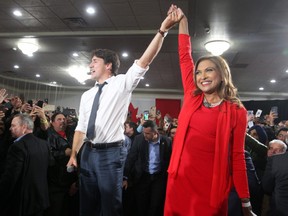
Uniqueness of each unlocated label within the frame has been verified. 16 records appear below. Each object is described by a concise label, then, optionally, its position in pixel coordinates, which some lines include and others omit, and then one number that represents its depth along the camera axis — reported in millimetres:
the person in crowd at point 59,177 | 2828
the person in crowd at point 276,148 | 2862
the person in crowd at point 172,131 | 4133
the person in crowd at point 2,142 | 2703
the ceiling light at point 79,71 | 7924
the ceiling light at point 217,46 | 5252
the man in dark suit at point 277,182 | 2205
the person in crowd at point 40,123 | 2981
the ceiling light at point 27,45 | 6048
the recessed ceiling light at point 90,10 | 4512
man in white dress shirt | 1469
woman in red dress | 1120
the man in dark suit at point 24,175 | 2225
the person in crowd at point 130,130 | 4102
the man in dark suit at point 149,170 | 3346
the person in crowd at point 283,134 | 3747
